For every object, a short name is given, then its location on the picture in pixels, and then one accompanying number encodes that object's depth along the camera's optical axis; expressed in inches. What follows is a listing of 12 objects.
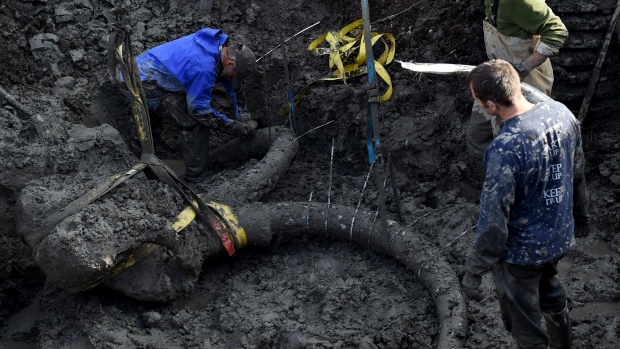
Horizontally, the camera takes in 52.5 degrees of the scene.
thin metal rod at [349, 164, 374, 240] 187.1
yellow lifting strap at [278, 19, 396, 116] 220.8
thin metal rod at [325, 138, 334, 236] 191.5
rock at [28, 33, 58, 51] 238.7
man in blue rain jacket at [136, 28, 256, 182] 212.8
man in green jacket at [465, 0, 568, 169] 160.6
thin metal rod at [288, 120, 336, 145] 223.3
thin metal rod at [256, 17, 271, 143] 228.8
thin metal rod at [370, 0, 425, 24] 230.3
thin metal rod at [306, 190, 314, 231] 192.1
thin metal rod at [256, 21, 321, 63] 244.9
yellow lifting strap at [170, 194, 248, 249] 185.6
